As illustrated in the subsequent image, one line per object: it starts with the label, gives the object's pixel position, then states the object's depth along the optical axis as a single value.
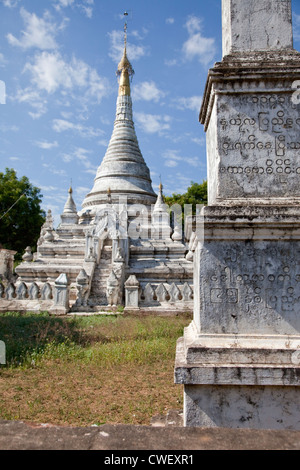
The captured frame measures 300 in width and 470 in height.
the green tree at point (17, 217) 32.09
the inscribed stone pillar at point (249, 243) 2.68
